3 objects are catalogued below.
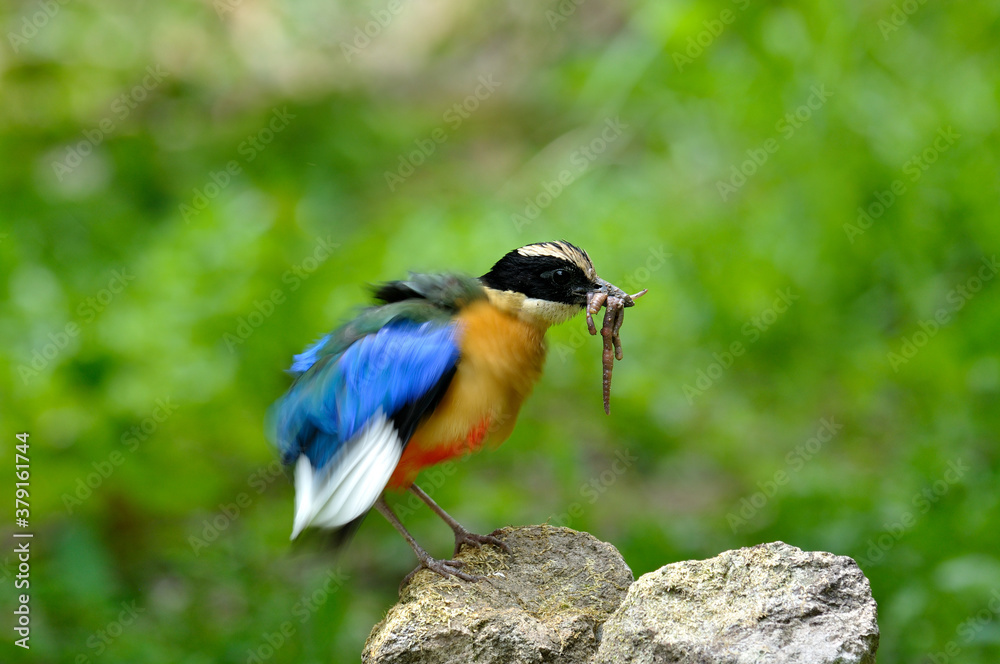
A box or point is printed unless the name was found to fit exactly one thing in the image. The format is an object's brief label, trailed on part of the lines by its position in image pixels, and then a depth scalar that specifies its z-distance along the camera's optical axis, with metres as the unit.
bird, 7.52
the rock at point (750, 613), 5.76
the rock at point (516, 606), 6.68
